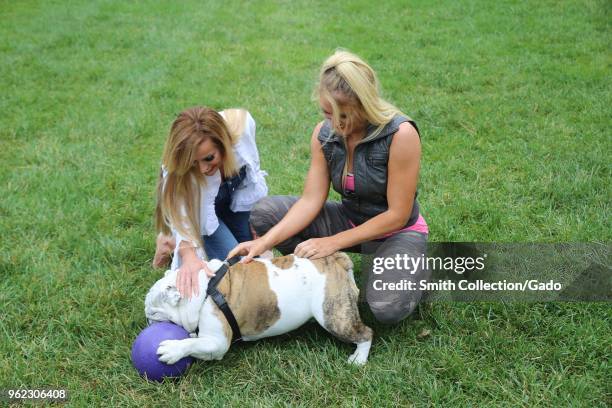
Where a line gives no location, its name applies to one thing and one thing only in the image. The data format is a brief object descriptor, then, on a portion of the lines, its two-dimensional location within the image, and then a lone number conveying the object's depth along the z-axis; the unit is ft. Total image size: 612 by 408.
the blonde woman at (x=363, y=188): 10.28
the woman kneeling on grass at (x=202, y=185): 10.68
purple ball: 9.83
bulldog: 9.78
